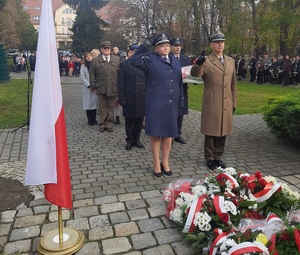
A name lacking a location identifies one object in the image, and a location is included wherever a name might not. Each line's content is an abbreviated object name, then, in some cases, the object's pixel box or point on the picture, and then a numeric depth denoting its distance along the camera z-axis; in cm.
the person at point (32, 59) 2810
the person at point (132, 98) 619
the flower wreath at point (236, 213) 263
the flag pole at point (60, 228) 279
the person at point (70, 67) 2702
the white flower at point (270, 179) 353
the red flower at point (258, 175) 356
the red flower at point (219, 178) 351
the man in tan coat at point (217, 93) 468
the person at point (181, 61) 625
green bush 584
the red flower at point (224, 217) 295
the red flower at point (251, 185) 342
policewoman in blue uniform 433
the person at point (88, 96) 812
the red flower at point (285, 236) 265
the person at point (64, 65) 2728
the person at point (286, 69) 1898
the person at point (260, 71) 2062
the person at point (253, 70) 2186
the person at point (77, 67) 2777
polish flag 260
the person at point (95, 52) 825
